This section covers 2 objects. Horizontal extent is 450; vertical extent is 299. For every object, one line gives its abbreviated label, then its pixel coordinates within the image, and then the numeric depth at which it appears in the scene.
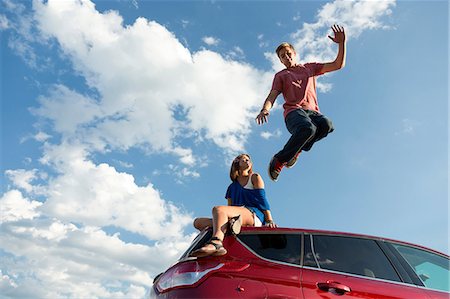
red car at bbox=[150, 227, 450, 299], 3.32
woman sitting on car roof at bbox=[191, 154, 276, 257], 3.62
